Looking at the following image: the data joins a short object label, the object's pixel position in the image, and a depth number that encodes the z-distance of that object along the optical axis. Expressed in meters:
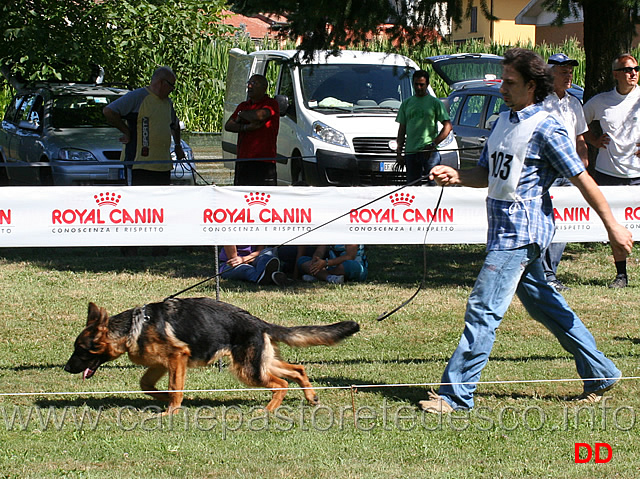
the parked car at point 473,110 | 15.27
